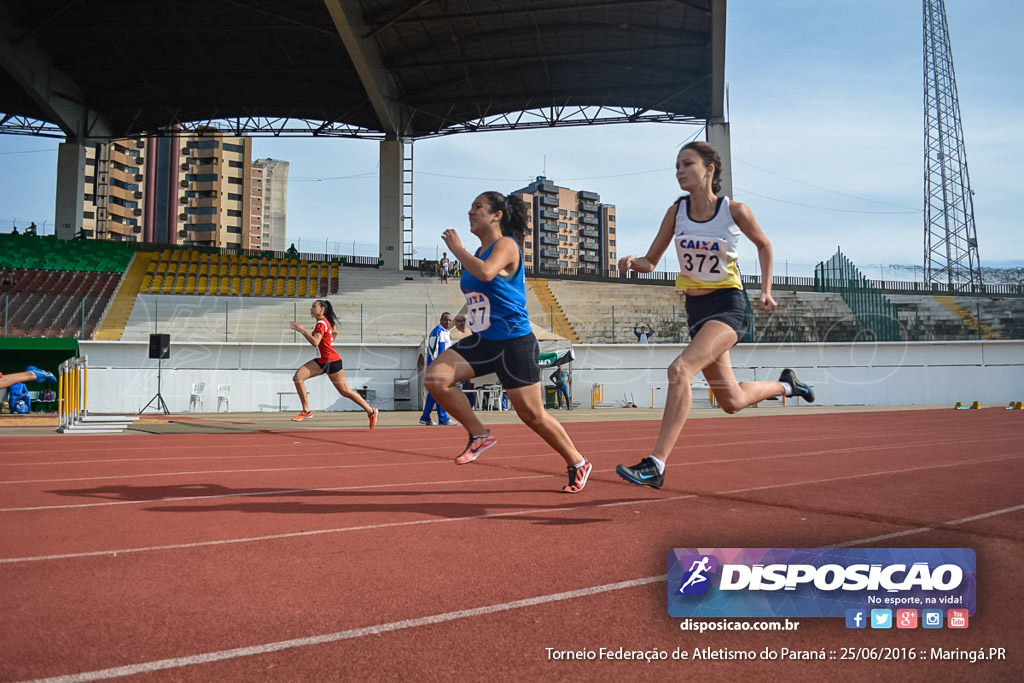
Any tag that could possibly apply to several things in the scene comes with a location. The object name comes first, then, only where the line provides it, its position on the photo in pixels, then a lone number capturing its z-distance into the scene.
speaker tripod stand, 20.59
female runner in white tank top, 4.39
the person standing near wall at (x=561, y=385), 23.42
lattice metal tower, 47.75
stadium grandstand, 24.14
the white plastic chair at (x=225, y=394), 22.81
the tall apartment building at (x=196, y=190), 94.31
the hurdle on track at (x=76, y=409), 12.12
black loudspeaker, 19.75
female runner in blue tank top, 4.62
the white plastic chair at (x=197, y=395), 22.53
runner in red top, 11.55
